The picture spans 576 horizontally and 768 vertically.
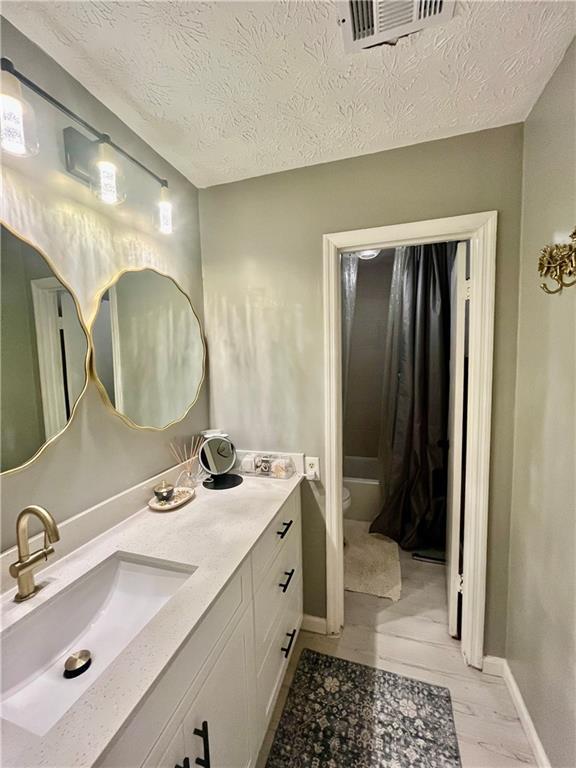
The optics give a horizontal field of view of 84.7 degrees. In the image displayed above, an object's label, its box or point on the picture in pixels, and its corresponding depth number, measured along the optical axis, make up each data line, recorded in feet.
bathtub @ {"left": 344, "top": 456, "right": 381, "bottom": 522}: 9.00
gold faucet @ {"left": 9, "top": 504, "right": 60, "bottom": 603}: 2.49
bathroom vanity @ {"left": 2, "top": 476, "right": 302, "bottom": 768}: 1.74
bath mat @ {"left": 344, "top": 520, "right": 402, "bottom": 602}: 6.57
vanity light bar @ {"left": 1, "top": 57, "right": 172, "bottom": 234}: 2.75
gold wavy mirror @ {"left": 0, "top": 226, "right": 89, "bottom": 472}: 2.74
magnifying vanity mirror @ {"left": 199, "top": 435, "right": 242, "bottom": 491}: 5.03
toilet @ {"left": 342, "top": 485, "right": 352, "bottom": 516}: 7.92
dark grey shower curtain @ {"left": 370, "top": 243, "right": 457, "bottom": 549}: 7.71
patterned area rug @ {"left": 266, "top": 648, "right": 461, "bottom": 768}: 3.76
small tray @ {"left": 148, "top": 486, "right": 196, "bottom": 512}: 4.10
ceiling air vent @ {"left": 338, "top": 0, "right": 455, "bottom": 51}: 2.69
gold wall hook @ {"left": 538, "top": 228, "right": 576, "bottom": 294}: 3.05
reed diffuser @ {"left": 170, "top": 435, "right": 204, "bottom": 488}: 4.88
